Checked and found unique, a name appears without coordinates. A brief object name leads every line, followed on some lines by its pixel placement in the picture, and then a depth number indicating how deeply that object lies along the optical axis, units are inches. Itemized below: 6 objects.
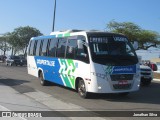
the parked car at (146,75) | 448.8
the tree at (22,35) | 2037.9
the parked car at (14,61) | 1140.3
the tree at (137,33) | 1359.1
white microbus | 299.5
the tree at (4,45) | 2418.6
